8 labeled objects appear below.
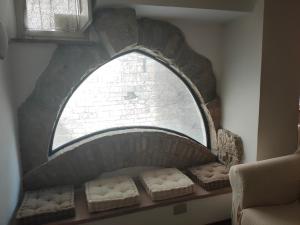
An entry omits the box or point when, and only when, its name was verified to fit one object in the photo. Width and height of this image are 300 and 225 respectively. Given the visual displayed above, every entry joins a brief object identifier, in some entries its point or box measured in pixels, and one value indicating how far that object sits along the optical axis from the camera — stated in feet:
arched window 6.53
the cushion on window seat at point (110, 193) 5.28
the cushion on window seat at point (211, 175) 6.26
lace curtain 5.45
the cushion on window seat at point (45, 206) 4.91
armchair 5.12
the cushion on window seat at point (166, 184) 5.73
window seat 5.14
